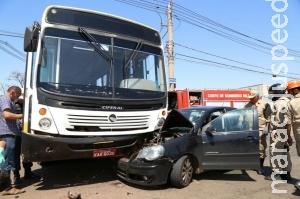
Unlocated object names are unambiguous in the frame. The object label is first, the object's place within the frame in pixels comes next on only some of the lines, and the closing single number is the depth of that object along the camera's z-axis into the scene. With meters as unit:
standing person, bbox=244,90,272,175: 6.45
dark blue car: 5.06
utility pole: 17.05
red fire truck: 18.36
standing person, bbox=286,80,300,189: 4.95
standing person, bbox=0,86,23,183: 5.22
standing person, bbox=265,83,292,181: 5.37
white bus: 4.82
